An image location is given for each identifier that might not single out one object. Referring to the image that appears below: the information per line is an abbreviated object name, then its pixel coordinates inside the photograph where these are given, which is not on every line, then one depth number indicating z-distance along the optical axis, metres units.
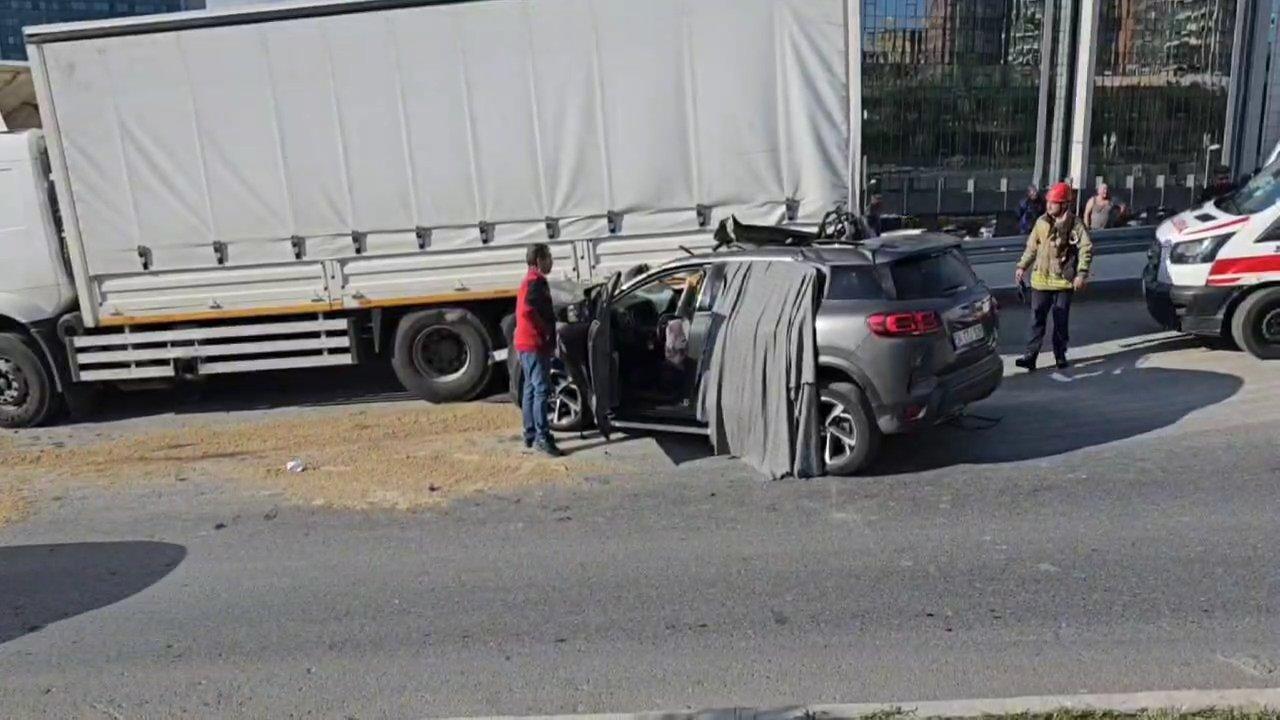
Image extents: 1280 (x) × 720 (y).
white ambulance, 9.05
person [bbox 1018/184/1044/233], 13.30
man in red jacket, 7.51
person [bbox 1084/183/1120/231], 13.18
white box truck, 8.78
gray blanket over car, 6.61
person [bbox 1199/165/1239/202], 12.66
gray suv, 6.46
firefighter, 8.90
